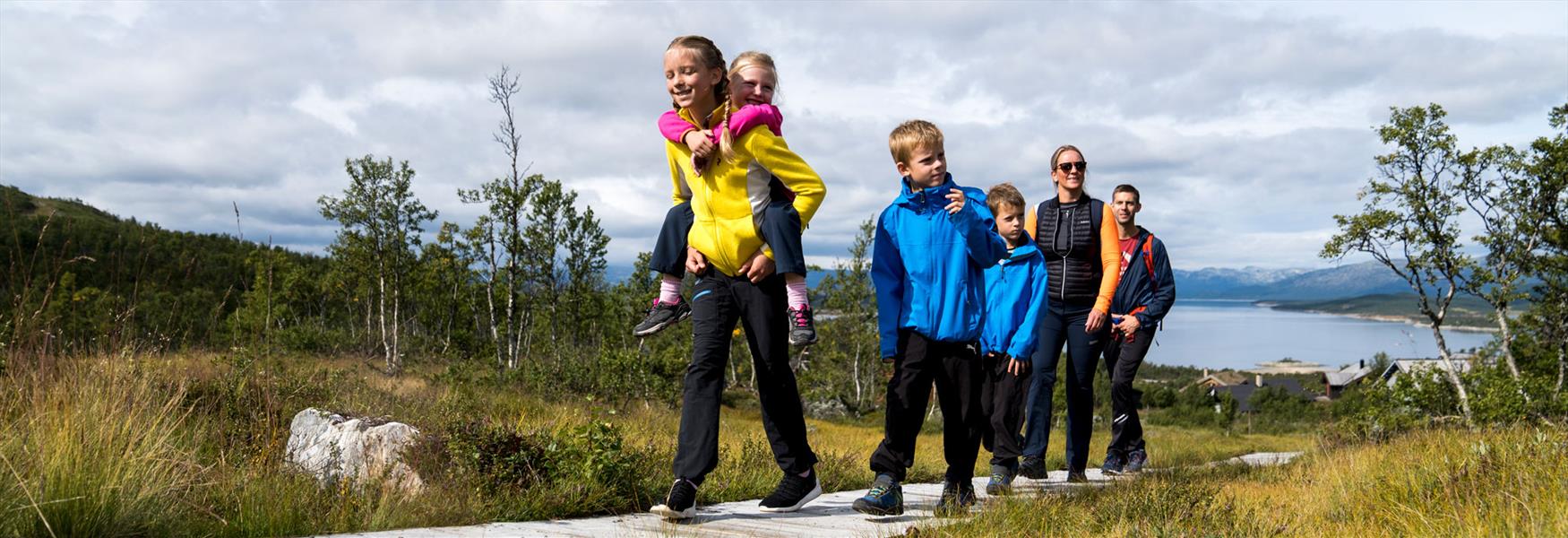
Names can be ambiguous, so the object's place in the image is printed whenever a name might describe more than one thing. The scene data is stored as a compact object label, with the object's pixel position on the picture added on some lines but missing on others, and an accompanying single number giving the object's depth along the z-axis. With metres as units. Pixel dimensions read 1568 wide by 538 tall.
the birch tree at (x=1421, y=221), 29.66
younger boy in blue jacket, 4.46
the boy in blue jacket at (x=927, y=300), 4.02
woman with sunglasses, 5.83
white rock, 4.13
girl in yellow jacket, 3.60
